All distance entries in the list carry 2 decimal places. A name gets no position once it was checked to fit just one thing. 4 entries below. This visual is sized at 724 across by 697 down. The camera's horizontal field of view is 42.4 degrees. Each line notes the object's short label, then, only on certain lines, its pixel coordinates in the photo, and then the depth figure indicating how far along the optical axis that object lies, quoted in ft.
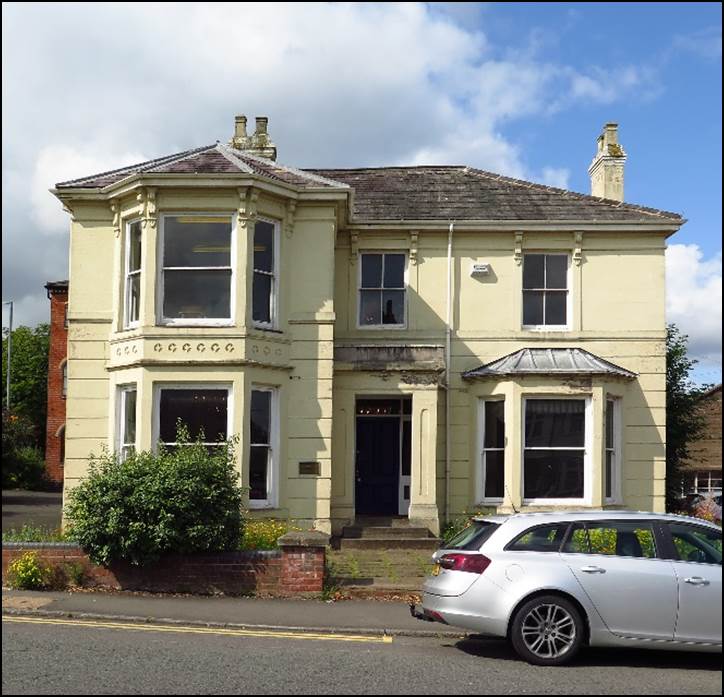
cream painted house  52.21
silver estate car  28.76
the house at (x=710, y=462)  115.14
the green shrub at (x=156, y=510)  40.88
